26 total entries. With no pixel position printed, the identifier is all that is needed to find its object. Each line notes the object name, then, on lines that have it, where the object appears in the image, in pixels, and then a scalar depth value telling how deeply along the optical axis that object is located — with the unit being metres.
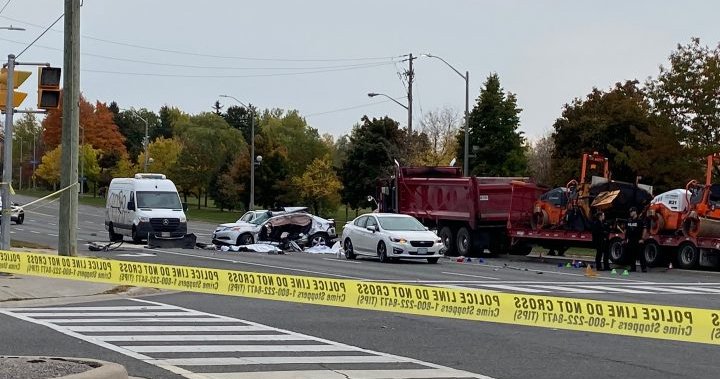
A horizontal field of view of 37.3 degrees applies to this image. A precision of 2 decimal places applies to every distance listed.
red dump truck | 35.50
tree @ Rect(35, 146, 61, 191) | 111.25
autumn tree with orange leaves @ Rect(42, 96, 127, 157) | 117.67
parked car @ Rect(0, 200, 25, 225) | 57.90
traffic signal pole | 22.33
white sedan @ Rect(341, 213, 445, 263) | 29.97
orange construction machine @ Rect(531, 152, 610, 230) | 32.81
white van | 37.84
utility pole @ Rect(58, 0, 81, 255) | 22.59
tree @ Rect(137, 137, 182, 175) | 95.68
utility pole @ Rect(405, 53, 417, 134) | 57.88
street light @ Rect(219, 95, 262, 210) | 63.23
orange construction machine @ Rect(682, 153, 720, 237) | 29.19
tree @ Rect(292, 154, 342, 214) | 76.38
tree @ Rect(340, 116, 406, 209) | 74.56
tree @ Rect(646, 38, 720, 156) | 38.91
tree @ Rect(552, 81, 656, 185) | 50.78
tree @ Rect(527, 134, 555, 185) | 62.62
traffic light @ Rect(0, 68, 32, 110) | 22.80
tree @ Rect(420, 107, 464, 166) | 70.75
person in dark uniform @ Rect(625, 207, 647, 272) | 29.78
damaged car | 38.22
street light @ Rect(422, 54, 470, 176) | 47.47
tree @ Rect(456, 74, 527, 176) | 68.56
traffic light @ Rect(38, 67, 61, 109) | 21.52
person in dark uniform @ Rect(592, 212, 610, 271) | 29.52
